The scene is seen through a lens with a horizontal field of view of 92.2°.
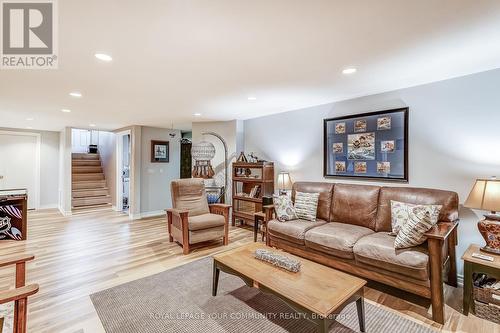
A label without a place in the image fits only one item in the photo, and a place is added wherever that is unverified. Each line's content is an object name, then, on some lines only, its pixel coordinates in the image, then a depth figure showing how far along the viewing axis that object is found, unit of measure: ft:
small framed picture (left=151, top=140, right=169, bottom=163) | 20.43
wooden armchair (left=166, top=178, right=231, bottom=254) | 11.68
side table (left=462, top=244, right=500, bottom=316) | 6.61
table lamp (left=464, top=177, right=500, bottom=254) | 7.09
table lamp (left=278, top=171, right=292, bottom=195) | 13.87
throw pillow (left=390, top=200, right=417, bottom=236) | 8.66
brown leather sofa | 6.89
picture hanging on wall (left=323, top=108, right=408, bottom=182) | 10.27
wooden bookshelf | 14.97
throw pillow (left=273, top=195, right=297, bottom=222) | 11.28
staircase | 23.85
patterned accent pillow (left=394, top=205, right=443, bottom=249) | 7.18
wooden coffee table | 5.14
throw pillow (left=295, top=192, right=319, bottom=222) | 11.37
